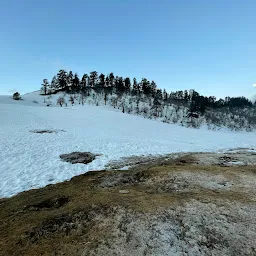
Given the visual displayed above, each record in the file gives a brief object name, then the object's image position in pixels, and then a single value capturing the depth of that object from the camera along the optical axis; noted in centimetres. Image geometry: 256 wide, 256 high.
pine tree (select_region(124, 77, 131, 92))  13925
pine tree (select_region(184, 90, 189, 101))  17228
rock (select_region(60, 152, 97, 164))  1533
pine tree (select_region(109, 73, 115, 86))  13600
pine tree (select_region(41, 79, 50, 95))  12269
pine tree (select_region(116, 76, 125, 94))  13262
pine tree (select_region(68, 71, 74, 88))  12442
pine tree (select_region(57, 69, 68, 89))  12200
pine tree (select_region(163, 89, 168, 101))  15912
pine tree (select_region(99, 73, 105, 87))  13400
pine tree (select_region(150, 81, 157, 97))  14738
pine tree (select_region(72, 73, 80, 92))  12518
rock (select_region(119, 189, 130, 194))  837
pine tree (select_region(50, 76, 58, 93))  12712
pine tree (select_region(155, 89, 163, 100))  15025
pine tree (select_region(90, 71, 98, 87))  13098
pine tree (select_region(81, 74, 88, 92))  12914
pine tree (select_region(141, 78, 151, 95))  14200
